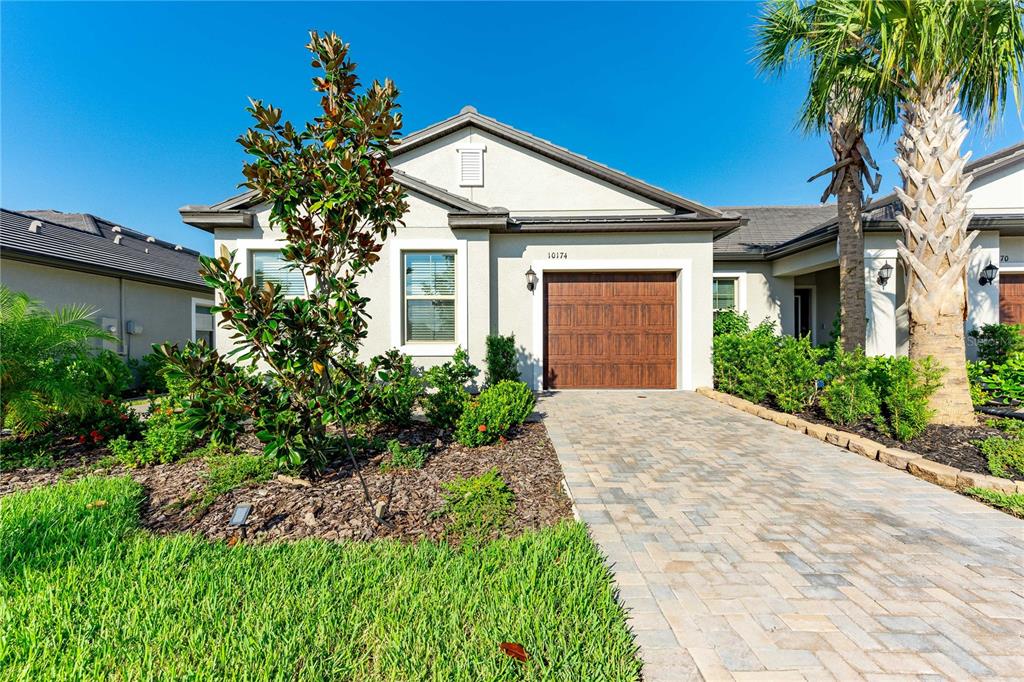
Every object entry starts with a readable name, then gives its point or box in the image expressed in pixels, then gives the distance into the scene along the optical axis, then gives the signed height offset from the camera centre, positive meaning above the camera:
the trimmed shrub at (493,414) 4.83 -0.96
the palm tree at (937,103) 4.99 +3.28
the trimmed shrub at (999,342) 8.28 -0.12
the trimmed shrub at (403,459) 4.14 -1.29
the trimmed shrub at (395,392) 4.25 -0.64
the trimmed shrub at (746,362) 6.99 -0.48
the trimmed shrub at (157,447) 4.41 -1.23
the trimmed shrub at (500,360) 7.93 -0.43
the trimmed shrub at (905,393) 4.87 -0.70
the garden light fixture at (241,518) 3.00 -1.38
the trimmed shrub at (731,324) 10.03 +0.34
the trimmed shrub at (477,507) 2.97 -1.38
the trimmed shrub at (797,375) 6.27 -0.61
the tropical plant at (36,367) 4.34 -0.30
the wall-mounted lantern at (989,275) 8.88 +1.38
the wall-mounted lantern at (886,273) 8.99 +1.46
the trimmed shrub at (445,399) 5.29 -0.83
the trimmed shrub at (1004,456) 3.92 -1.24
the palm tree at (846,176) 7.12 +3.31
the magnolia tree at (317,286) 3.29 +0.48
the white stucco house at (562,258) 7.86 +1.76
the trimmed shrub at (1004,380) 5.27 -0.61
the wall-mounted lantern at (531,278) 8.70 +1.33
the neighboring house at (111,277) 8.47 +1.54
